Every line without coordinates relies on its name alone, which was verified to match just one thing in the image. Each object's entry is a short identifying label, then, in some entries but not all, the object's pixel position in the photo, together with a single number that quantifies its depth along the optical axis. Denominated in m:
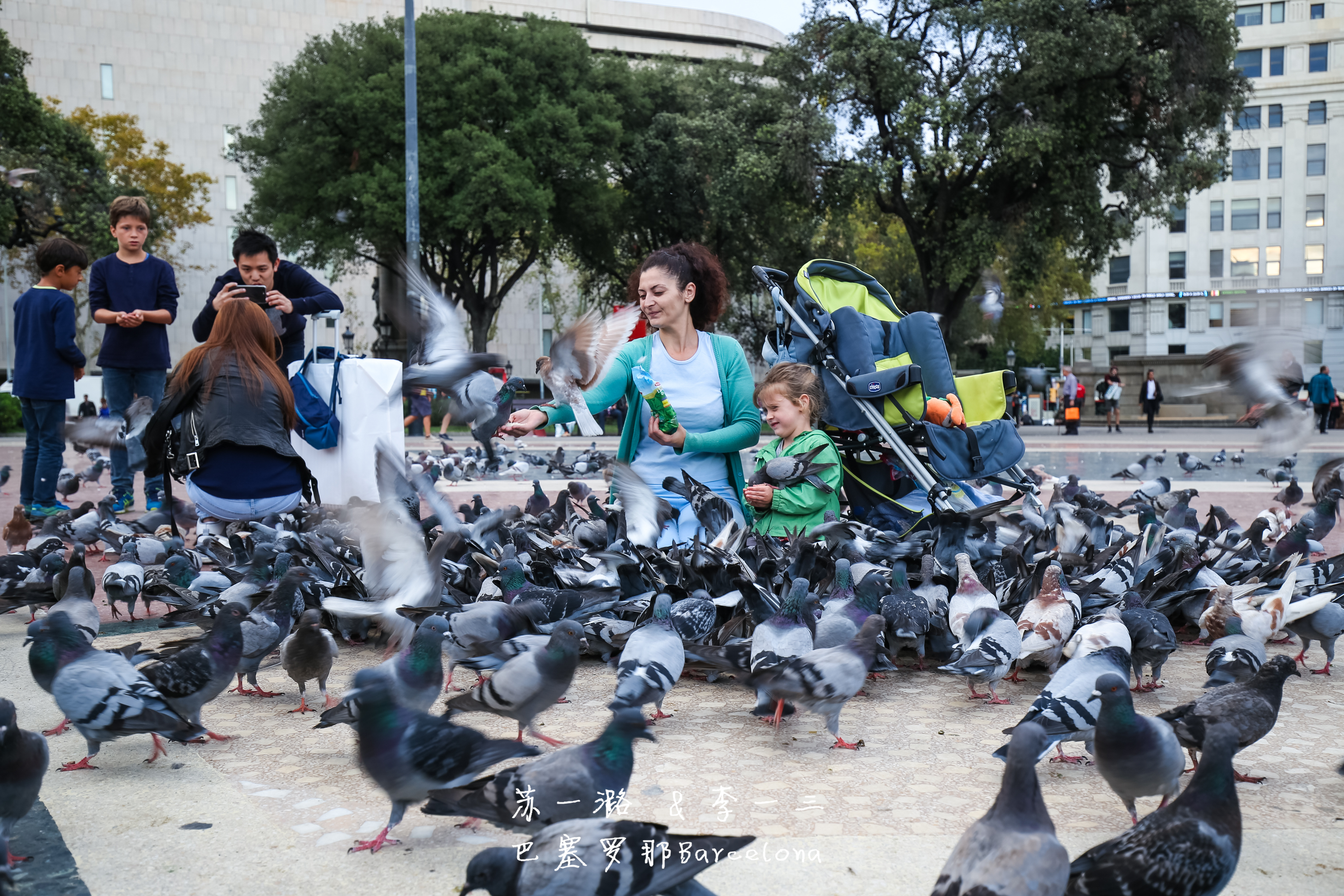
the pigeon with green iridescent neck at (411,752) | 2.31
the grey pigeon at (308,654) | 3.49
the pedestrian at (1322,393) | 22.34
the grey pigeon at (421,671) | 2.99
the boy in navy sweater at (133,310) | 6.93
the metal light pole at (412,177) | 19.41
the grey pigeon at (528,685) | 2.95
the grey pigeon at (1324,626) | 3.80
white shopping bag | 6.83
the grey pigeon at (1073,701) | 2.68
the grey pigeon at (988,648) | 3.32
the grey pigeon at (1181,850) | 1.88
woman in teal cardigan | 4.93
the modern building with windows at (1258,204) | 56.78
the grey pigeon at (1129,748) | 2.37
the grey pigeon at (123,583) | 4.68
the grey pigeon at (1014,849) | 1.81
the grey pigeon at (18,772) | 2.25
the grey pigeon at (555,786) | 2.19
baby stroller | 5.33
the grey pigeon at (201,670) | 3.04
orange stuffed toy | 5.35
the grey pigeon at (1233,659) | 3.20
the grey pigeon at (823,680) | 2.99
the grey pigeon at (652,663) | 2.95
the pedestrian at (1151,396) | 25.91
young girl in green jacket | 4.91
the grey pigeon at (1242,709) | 2.65
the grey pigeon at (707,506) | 4.85
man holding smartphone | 6.07
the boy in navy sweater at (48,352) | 7.17
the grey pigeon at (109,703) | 2.78
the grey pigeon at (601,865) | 1.86
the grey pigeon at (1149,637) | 3.46
